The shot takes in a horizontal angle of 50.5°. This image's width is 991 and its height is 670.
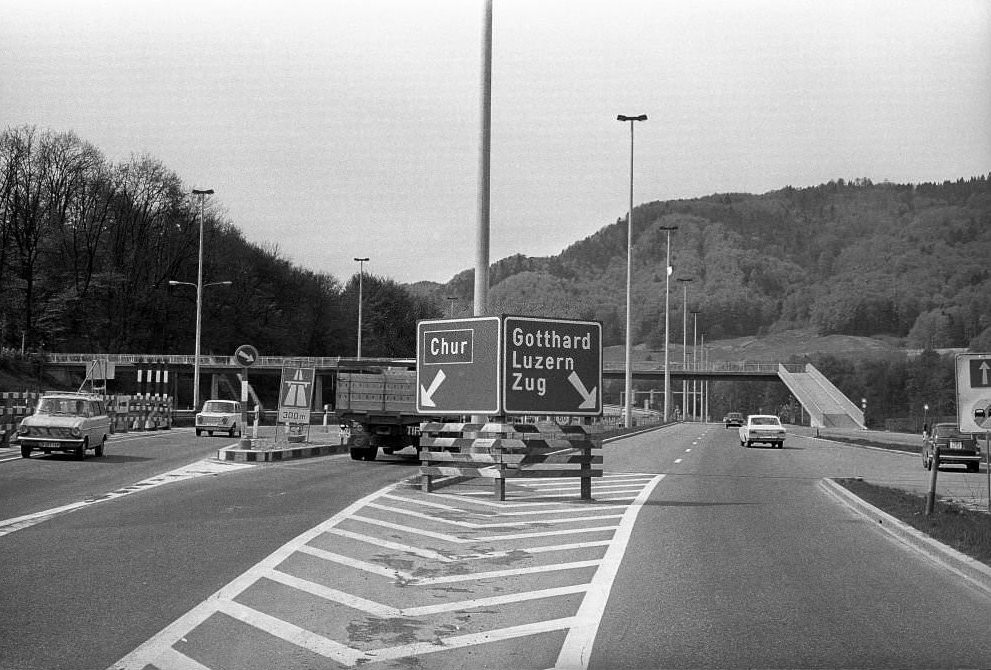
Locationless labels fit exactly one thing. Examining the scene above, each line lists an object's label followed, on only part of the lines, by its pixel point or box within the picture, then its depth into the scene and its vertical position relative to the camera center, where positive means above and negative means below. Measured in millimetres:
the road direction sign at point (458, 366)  17781 +652
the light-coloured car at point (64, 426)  25922 -709
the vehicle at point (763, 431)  46594 -1061
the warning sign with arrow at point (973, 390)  15641 +306
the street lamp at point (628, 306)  58294 +5517
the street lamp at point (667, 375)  82050 +2516
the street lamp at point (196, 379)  65719 +1303
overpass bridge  89312 +2888
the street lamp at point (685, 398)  145225 +1169
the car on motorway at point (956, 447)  31047 -1087
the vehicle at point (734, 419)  101750 -1210
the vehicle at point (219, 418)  46219 -809
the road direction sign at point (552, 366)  17703 +659
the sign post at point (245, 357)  31609 +1316
